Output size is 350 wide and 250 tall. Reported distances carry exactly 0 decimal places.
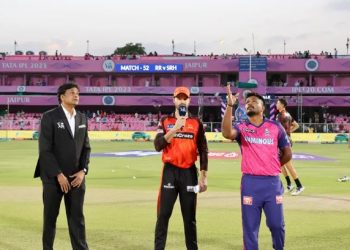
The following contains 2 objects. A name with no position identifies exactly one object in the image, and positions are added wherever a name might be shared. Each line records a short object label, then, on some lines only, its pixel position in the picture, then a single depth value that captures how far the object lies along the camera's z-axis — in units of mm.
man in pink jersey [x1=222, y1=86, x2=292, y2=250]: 5984
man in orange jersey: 6676
